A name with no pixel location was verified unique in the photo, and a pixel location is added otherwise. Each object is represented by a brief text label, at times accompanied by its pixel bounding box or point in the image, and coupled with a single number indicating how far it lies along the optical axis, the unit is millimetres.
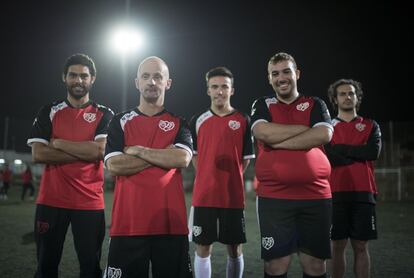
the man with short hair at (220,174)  4613
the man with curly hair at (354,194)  4488
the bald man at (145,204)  3070
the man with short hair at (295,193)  3486
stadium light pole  14486
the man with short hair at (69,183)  3740
